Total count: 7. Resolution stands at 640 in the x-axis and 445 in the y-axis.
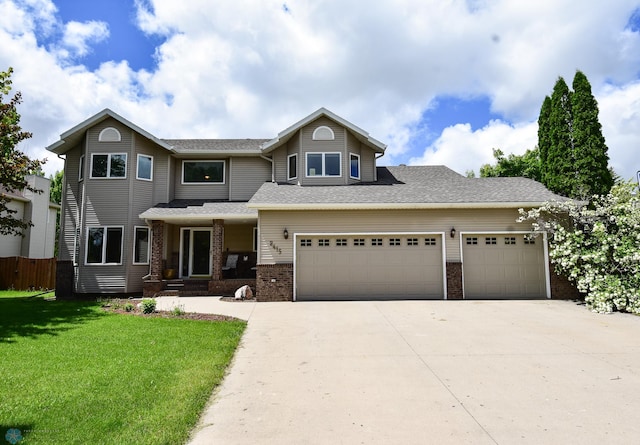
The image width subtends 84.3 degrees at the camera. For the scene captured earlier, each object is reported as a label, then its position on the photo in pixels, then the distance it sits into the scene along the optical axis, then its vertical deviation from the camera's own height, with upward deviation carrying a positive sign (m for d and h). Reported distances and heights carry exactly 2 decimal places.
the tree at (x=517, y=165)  27.44 +7.10
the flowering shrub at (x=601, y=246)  9.84 +0.20
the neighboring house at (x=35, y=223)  20.52 +2.10
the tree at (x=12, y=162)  11.41 +3.16
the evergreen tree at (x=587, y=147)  13.29 +4.00
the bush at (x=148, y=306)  9.66 -1.39
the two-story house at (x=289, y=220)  12.27 +1.29
